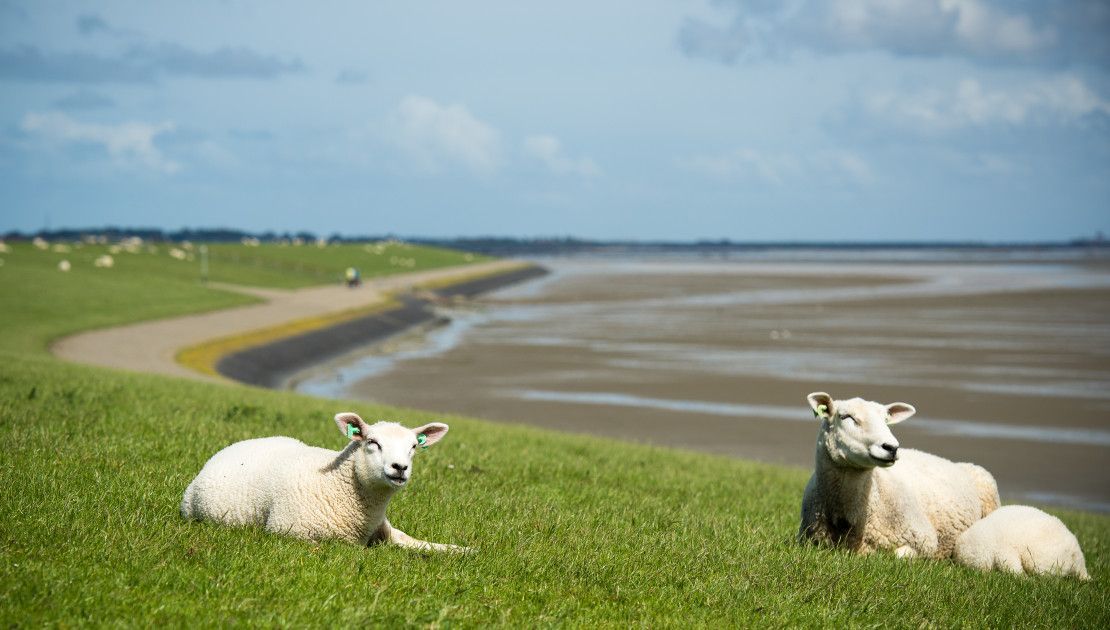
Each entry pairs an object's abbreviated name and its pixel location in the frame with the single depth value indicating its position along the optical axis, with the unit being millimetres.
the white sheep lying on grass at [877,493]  10375
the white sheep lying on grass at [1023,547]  11023
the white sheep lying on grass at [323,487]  8641
